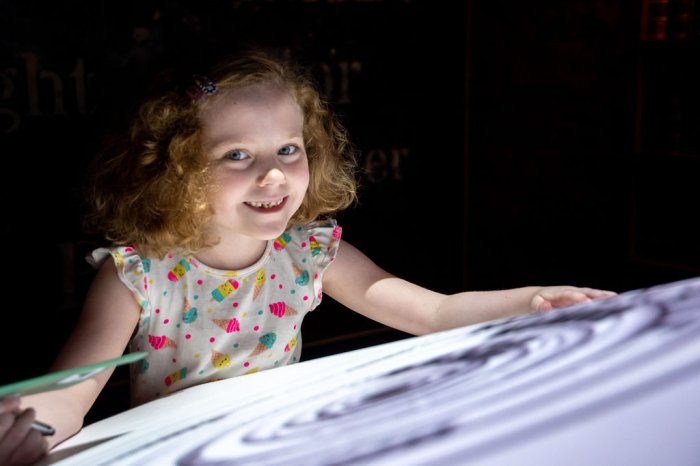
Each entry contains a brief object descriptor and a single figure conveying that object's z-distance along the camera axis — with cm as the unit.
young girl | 123
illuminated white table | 51
